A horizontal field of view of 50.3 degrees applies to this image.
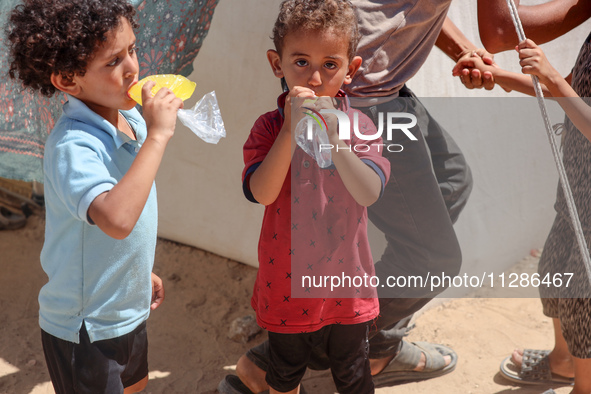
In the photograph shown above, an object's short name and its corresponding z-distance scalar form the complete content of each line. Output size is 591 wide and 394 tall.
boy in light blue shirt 1.52
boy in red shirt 1.83
